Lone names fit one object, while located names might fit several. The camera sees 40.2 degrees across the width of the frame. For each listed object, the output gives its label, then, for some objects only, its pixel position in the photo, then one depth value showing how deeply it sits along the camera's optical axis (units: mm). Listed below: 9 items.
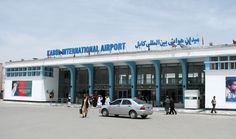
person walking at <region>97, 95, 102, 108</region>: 38719
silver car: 23047
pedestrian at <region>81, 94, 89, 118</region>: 23672
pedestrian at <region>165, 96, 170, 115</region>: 29134
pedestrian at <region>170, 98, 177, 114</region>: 29047
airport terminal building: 33875
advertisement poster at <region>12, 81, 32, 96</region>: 50875
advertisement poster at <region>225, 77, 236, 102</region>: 32469
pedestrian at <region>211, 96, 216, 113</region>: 30758
